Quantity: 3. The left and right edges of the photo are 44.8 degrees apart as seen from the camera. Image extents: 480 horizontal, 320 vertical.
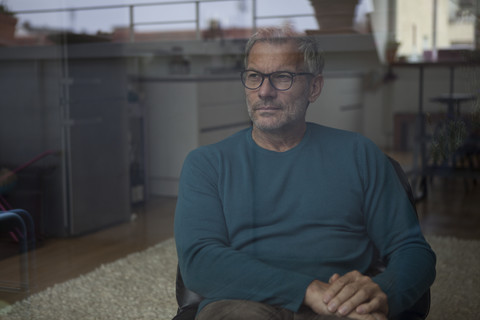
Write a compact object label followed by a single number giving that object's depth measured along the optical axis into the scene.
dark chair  1.09
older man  1.06
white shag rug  1.28
